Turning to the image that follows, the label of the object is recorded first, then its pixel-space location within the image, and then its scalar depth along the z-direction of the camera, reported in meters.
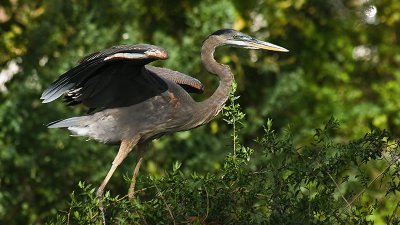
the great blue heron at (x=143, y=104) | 13.31
